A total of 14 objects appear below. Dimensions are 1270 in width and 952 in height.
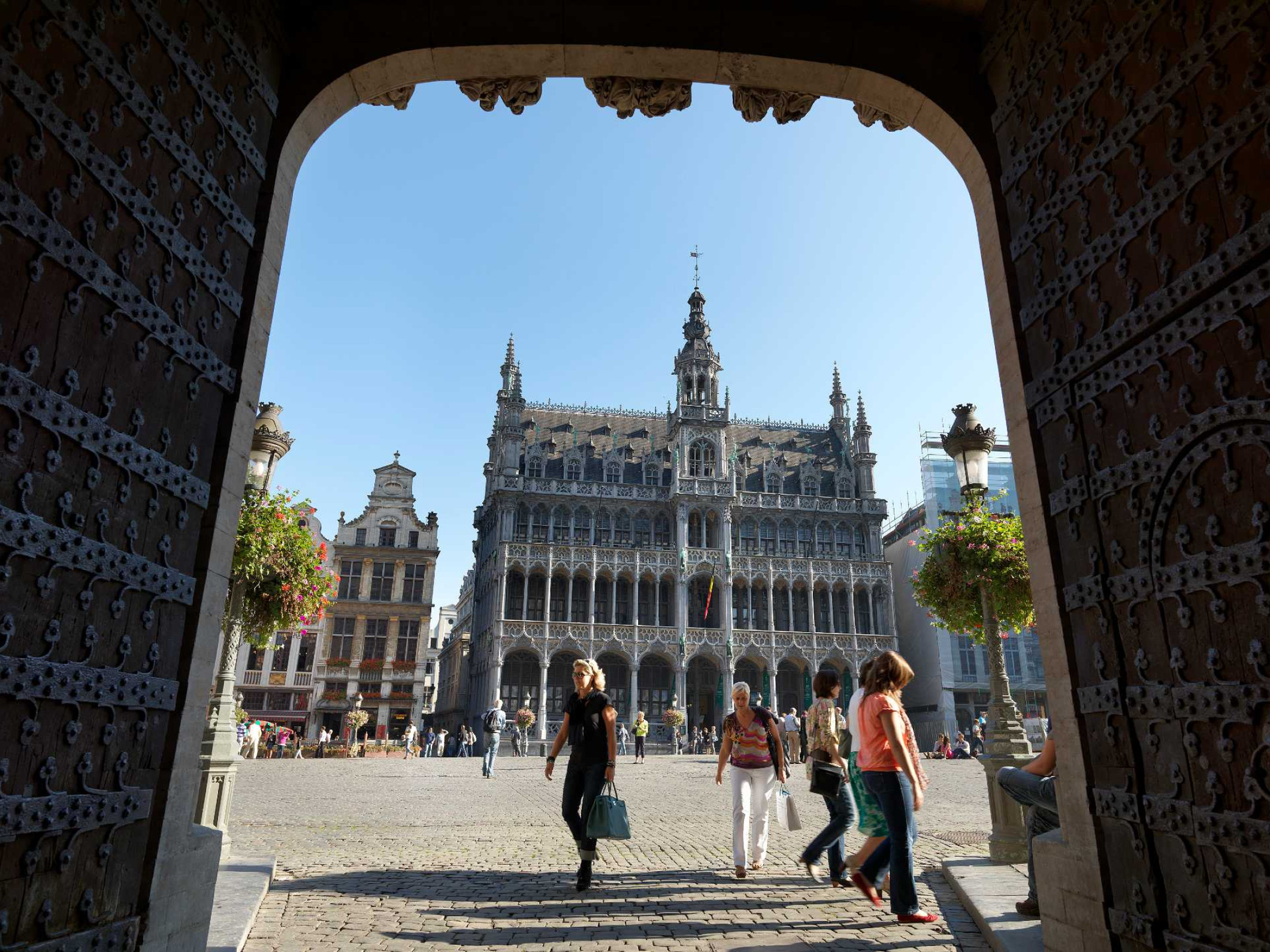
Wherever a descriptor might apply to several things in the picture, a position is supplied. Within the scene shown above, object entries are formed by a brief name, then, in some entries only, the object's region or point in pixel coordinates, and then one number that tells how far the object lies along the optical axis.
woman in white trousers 6.70
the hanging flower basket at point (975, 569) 8.15
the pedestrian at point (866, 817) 5.18
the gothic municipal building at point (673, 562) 41.22
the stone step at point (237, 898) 4.42
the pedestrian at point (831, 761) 6.17
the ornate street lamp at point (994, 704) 6.64
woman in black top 6.07
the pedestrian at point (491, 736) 21.05
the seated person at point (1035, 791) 4.32
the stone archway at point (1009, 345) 2.86
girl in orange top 4.72
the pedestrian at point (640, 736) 28.02
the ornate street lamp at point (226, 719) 6.34
